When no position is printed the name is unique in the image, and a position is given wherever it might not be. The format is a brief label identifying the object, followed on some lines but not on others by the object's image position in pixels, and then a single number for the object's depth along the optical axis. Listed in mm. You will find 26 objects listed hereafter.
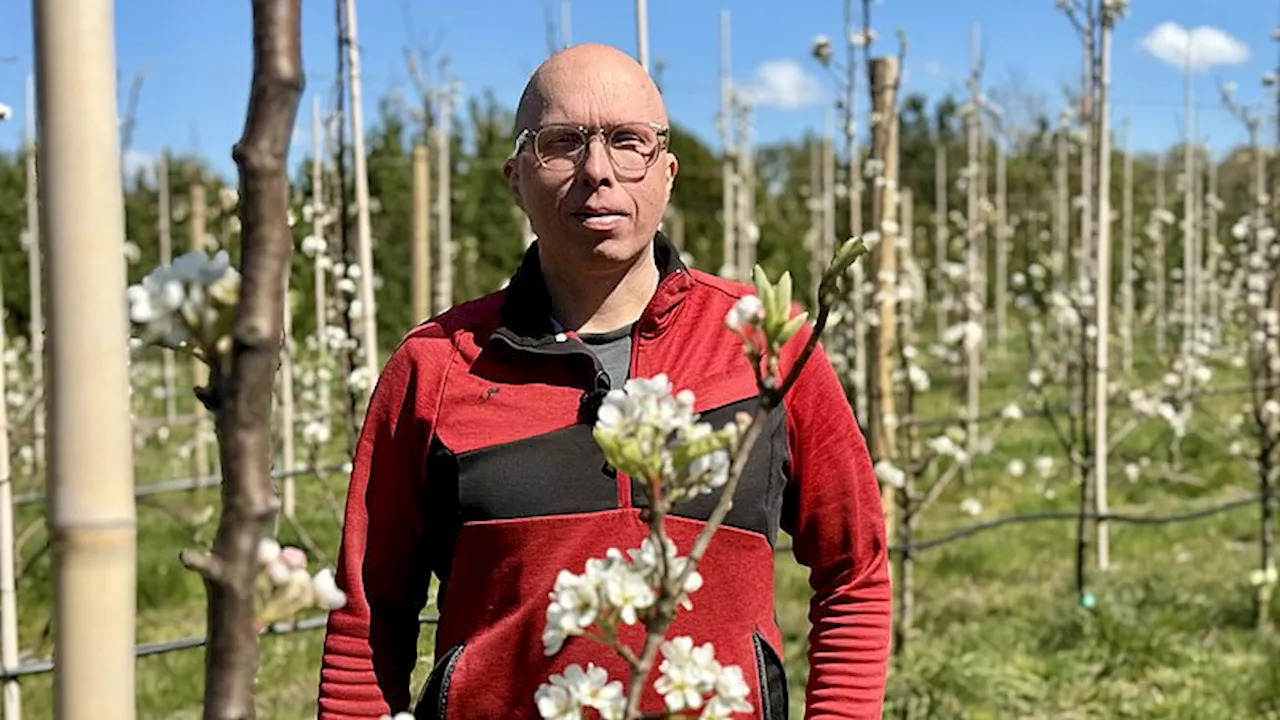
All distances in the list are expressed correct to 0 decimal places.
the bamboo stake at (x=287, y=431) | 5770
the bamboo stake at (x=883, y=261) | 4492
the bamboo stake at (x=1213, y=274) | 10950
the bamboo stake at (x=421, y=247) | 6051
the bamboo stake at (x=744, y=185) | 10545
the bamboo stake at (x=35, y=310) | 6243
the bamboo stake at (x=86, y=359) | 515
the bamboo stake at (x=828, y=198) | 11344
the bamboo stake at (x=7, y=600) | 2955
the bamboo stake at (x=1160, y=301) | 12884
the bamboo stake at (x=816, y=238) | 11548
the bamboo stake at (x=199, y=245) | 8077
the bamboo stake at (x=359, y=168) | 3715
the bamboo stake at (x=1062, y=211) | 11719
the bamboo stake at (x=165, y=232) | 10008
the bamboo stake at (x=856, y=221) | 5492
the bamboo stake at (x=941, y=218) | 12315
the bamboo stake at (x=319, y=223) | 4566
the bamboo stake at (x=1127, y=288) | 11938
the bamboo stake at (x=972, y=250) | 6654
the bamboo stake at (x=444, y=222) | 7660
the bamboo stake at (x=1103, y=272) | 5211
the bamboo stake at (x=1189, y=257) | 10422
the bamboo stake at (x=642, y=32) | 3092
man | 1457
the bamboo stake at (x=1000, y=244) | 12180
